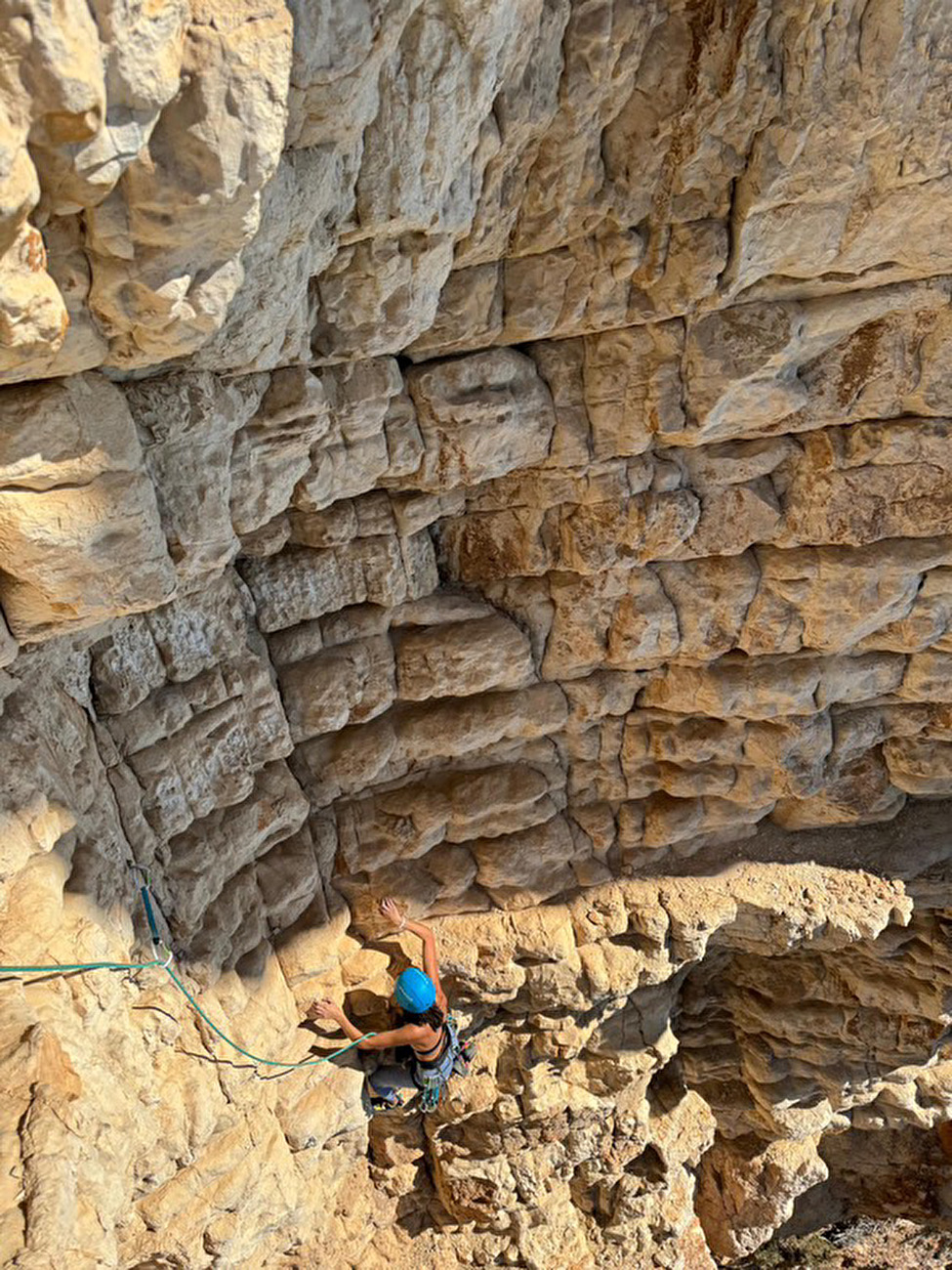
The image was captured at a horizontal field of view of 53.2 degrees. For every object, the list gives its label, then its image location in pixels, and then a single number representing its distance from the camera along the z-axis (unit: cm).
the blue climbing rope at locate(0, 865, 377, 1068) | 337
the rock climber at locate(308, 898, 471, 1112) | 579
